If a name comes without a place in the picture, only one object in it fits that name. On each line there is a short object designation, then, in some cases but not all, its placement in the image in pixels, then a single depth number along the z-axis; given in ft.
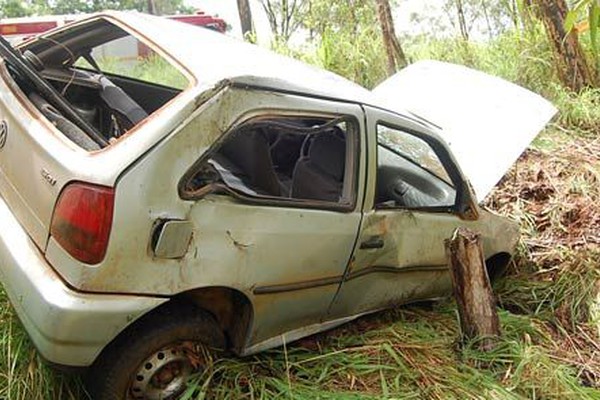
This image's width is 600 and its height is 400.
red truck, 30.27
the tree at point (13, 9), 61.16
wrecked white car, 6.89
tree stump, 9.82
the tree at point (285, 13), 37.24
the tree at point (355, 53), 24.81
